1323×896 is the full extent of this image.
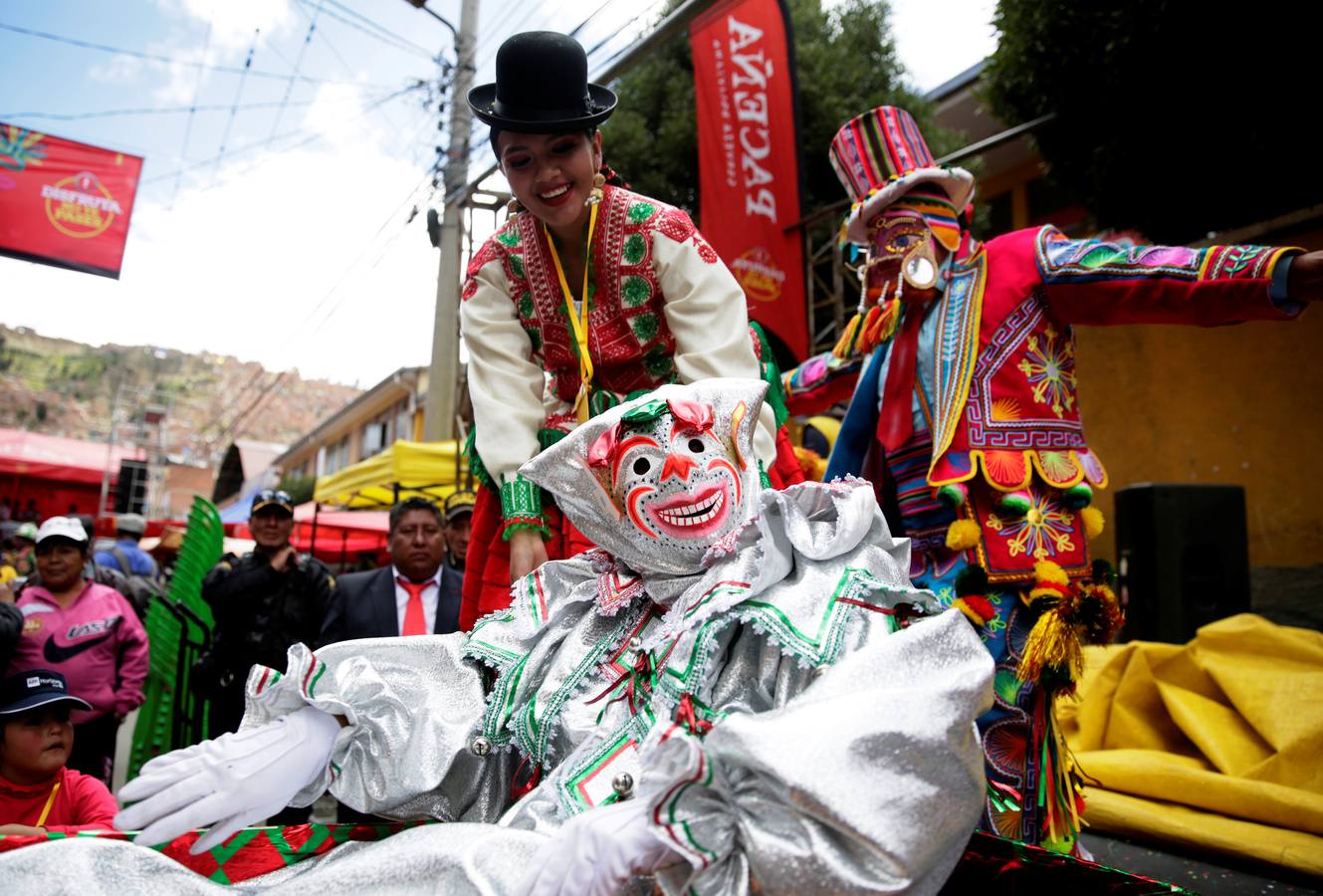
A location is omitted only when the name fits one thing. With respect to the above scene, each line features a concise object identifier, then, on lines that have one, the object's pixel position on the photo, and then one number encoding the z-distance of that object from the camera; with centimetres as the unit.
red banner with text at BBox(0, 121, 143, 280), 982
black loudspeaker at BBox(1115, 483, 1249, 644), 523
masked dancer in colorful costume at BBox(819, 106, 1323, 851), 238
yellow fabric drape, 318
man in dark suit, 452
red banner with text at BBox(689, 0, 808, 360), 740
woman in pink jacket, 458
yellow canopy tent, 888
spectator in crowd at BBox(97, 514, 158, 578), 823
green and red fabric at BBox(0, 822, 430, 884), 163
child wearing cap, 324
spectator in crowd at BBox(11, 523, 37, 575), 895
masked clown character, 121
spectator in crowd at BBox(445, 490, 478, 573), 542
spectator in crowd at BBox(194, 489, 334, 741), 458
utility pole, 1077
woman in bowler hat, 226
